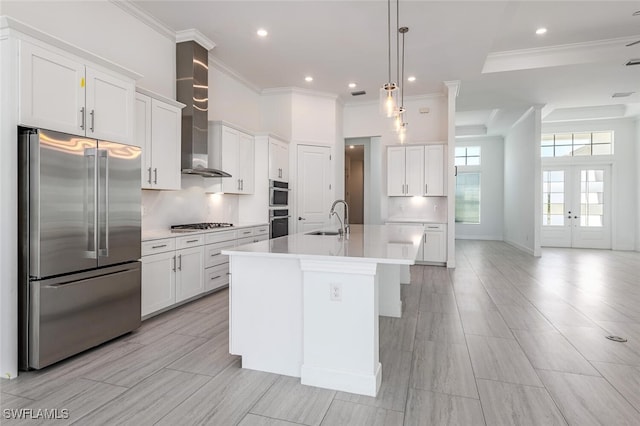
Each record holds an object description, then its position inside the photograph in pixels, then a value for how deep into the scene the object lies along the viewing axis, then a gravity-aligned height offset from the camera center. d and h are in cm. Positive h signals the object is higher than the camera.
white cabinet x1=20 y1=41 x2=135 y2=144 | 234 +83
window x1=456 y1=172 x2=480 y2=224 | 1133 +40
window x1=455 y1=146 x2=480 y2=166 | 1133 +174
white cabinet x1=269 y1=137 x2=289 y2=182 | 578 +83
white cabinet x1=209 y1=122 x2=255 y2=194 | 490 +77
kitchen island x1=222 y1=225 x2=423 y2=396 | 211 -65
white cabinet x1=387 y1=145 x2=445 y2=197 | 666 +75
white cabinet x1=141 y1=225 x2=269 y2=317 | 343 -65
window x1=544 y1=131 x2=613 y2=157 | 916 +175
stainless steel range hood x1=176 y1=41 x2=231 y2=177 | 430 +128
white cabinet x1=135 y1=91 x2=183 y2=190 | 355 +73
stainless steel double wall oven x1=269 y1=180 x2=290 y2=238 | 571 +1
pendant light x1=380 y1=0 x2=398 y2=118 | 303 +96
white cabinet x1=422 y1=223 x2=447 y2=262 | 644 -61
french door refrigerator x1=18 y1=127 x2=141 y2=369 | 234 -26
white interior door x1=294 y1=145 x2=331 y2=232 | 655 +40
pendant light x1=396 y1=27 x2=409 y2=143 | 407 +98
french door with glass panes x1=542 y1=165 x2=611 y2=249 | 909 +10
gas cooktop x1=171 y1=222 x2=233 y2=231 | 436 -23
